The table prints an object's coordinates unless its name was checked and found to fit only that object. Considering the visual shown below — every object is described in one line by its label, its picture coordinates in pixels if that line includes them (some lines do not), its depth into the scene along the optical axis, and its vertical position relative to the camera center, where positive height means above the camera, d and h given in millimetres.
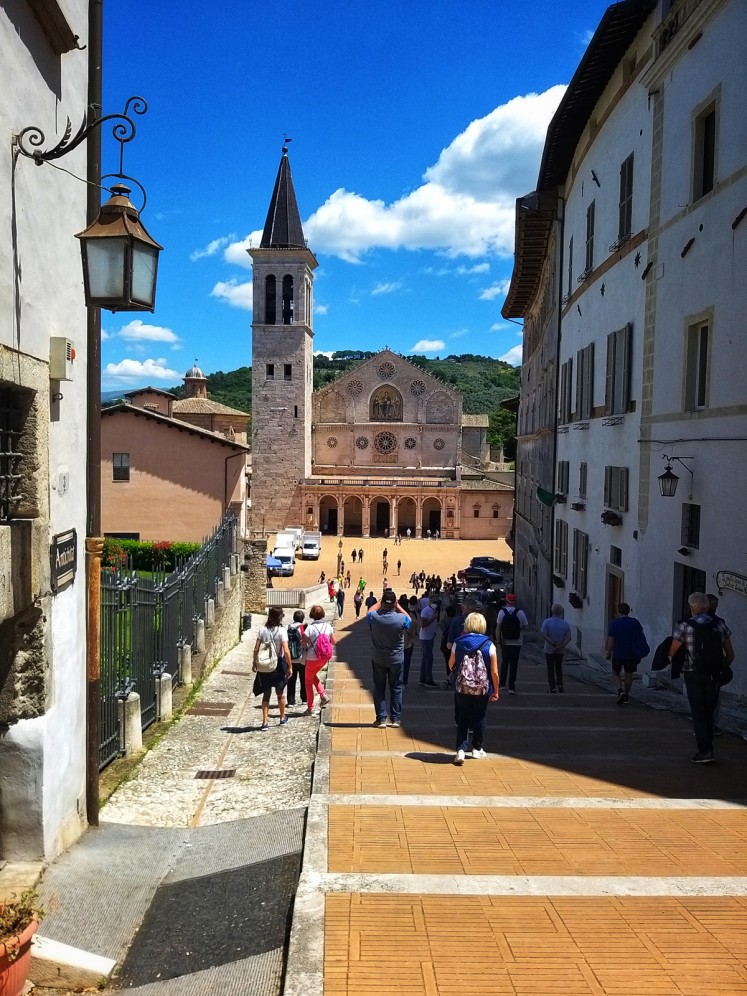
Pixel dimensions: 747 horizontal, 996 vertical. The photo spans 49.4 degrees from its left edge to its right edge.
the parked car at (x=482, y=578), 40419 -5438
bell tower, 62125 +8724
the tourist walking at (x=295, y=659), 10289 -2426
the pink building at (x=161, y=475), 25688 -246
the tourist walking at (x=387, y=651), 8039 -1806
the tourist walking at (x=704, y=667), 6672 -1581
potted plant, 3494 -2071
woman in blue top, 6855 -1903
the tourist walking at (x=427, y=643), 12070 -2569
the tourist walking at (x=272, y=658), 9281 -2173
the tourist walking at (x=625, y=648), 9391 -2016
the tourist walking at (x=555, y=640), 10469 -2167
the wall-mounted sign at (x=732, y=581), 8867 -1188
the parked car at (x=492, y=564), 45678 -5259
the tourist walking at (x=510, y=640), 10625 -2203
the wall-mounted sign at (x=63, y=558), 5155 -600
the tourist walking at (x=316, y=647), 9742 -2156
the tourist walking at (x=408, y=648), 11500 -2563
